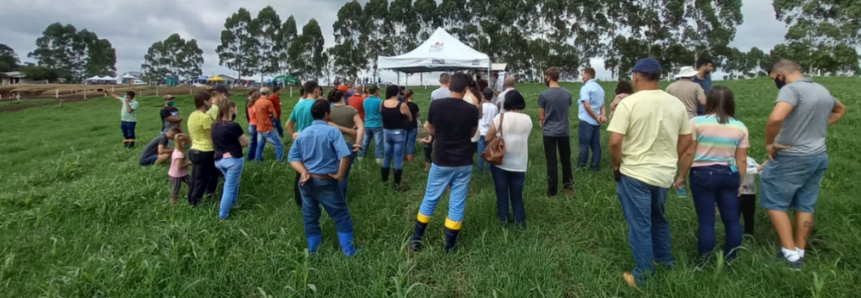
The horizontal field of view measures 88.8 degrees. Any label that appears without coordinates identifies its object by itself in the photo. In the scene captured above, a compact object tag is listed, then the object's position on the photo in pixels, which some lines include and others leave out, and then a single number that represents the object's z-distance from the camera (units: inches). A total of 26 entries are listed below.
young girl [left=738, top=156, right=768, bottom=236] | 139.3
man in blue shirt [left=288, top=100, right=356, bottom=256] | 147.7
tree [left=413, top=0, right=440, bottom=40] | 1940.2
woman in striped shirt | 120.2
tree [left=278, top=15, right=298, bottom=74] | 2070.6
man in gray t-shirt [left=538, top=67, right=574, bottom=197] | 199.3
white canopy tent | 482.9
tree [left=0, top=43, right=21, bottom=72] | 2768.2
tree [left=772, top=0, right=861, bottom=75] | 1054.4
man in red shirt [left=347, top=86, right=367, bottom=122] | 275.1
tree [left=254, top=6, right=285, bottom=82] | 2048.5
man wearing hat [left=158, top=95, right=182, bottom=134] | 286.2
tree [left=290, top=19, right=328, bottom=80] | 2049.7
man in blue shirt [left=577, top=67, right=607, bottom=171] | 222.5
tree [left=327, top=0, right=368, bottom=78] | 2009.1
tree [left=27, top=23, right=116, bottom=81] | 2935.5
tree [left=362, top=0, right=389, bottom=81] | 1985.7
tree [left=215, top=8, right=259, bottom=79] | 2059.5
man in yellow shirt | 113.3
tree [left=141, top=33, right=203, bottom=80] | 2866.6
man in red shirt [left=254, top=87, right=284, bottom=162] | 280.2
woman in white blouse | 158.6
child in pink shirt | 208.1
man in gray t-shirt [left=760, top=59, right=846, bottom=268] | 120.5
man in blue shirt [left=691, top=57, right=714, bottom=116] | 211.6
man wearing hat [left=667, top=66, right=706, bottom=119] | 191.5
